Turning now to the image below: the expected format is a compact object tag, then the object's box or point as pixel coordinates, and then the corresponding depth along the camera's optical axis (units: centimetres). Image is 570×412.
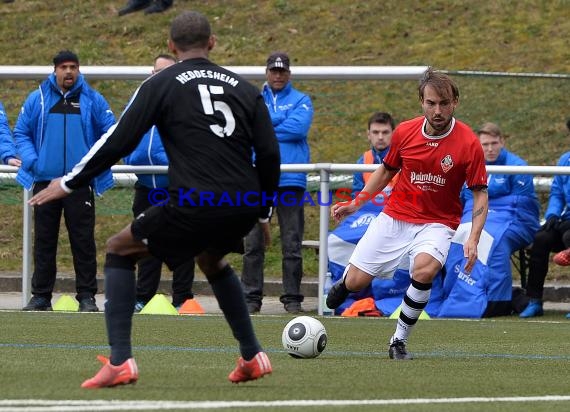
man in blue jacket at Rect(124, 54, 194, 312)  1285
